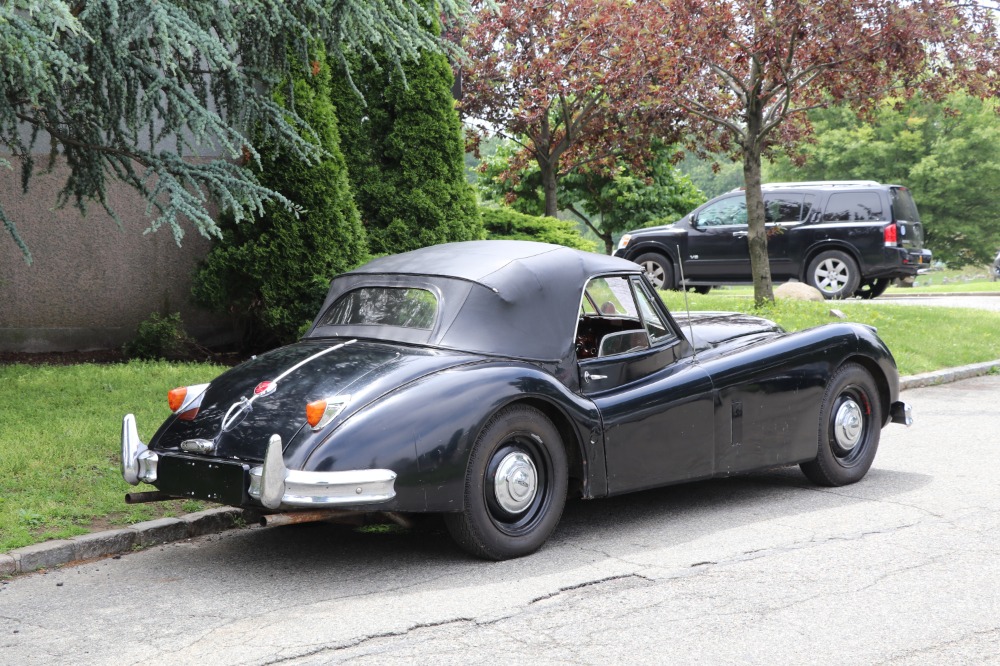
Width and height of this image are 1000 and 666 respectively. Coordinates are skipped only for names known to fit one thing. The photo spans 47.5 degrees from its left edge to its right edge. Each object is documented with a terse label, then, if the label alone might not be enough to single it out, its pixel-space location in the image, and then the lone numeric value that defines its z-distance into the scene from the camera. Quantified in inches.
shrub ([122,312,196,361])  449.4
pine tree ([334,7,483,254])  497.4
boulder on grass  729.6
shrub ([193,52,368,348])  431.5
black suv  786.8
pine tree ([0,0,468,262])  289.6
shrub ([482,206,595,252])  629.9
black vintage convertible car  198.2
